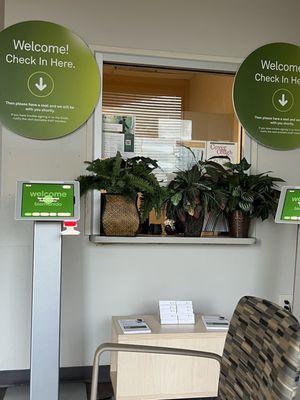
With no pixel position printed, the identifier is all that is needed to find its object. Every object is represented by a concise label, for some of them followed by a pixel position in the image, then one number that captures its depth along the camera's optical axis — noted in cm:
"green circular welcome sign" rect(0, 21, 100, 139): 269
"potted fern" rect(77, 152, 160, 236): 259
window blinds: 302
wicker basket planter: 269
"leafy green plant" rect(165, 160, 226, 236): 274
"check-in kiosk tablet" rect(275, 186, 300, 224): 249
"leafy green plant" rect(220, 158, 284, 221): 279
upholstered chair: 105
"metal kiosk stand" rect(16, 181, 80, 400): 207
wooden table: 235
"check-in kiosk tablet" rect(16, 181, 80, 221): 204
